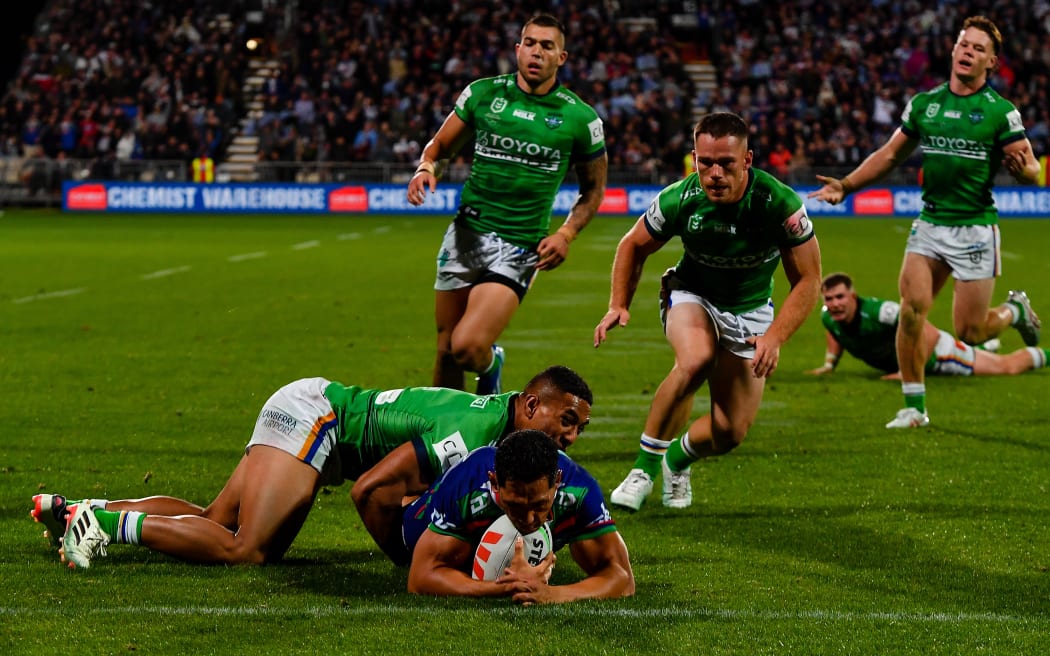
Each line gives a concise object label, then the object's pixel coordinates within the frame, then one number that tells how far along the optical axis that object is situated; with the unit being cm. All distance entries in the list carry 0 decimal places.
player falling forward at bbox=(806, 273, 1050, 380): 2422
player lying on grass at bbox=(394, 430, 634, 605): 1081
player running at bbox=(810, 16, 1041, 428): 1978
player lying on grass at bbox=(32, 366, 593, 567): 1202
